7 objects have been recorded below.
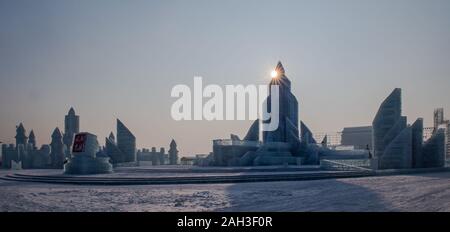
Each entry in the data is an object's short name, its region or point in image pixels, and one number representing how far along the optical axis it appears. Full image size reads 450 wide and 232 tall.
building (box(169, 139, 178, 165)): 85.31
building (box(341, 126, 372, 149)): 153.62
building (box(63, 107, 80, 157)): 86.19
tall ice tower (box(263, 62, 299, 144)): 68.50
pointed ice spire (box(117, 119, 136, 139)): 67.81
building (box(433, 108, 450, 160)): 82.13
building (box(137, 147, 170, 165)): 83.38
